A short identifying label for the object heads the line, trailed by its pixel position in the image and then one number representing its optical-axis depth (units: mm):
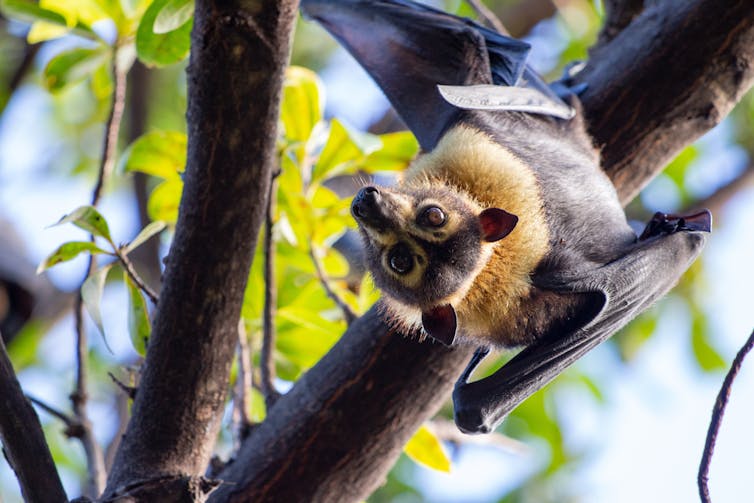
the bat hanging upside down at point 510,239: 6492
